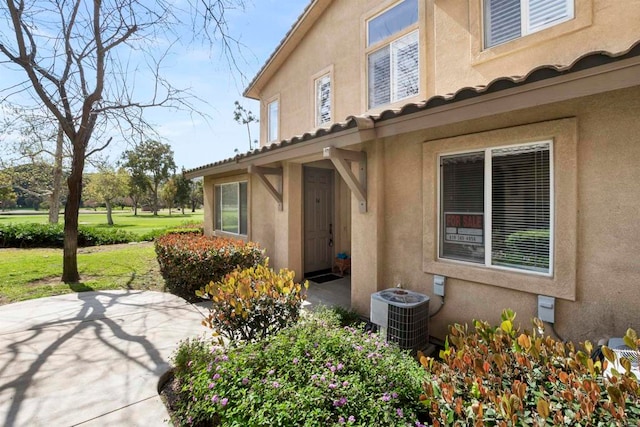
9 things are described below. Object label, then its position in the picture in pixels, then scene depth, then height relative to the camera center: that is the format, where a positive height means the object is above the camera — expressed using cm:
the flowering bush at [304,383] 241 -157
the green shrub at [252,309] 398 -134
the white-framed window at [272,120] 1087 +306
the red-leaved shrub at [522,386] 173 -119
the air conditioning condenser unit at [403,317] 468 -176
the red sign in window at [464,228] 482 -39
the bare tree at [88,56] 472 +301
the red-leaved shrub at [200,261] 728 -131
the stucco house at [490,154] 356 +76
